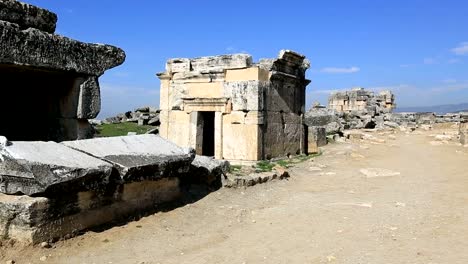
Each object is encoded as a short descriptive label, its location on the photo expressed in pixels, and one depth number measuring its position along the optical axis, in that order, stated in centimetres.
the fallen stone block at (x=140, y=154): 507
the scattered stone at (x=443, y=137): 1939
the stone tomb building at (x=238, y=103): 1234
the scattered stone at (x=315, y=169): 1114
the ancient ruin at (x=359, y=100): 3716
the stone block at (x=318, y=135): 1560
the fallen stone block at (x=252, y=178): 781
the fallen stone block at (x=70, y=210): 403
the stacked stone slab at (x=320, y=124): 1554
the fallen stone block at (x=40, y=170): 407
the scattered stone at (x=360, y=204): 698
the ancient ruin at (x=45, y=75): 443
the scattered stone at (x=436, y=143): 1759
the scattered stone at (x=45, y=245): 414
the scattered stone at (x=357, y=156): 1326
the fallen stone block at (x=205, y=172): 731
